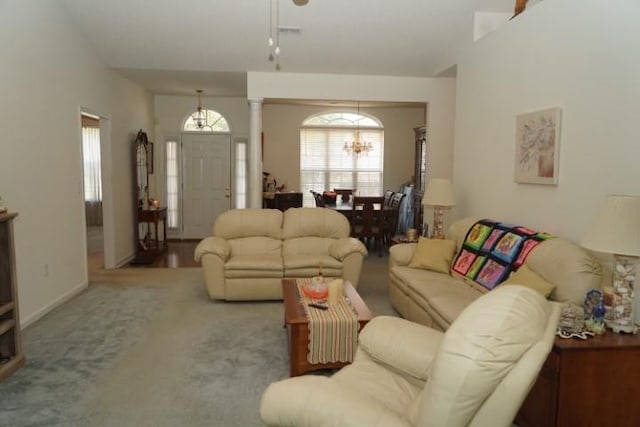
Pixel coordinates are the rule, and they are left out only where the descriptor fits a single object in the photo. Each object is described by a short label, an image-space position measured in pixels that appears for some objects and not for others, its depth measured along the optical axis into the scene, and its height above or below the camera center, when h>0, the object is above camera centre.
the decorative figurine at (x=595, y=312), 2.43 -0.70
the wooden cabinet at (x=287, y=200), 8.05 -0.38
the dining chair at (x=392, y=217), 7.42 -0.61
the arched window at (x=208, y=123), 8.54 +0.98
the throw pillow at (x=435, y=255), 4.26 -0.70
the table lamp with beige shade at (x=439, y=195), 4.90 -0.17
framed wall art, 3.54 +0.26
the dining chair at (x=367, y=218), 7.17 -0.61
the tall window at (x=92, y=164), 10.00 +0.25
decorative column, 6.29 +0.32
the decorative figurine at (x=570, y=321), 2.42 -0.74
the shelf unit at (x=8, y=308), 3.07 -0.87
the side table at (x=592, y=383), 2.25 -0.98
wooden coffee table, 3.04 -1.06
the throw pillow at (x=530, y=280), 2.90 -0.65
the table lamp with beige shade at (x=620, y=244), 2.35 -0.32
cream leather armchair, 1.36 -0.60
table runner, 3.03 -1.03
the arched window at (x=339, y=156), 9.34 +0.43
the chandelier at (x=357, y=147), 8.93 +0.61
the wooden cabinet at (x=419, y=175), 7.84 +0.06
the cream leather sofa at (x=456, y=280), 2.83 -0.80
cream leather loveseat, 4.69 -0.78
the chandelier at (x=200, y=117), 8.10 +1.05
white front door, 8.59 -0.07
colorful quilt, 3.47 -0.57
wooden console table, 6.85 -0.94
